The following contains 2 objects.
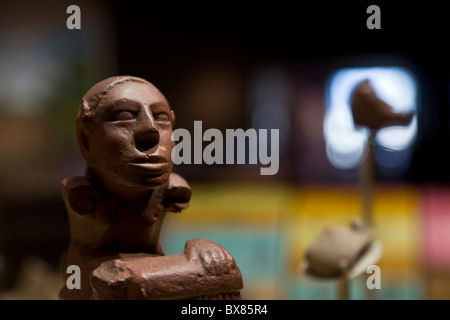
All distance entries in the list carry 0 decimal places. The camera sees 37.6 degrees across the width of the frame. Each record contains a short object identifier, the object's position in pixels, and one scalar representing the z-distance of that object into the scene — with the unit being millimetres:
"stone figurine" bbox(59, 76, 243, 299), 321
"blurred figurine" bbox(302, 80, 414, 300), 491
